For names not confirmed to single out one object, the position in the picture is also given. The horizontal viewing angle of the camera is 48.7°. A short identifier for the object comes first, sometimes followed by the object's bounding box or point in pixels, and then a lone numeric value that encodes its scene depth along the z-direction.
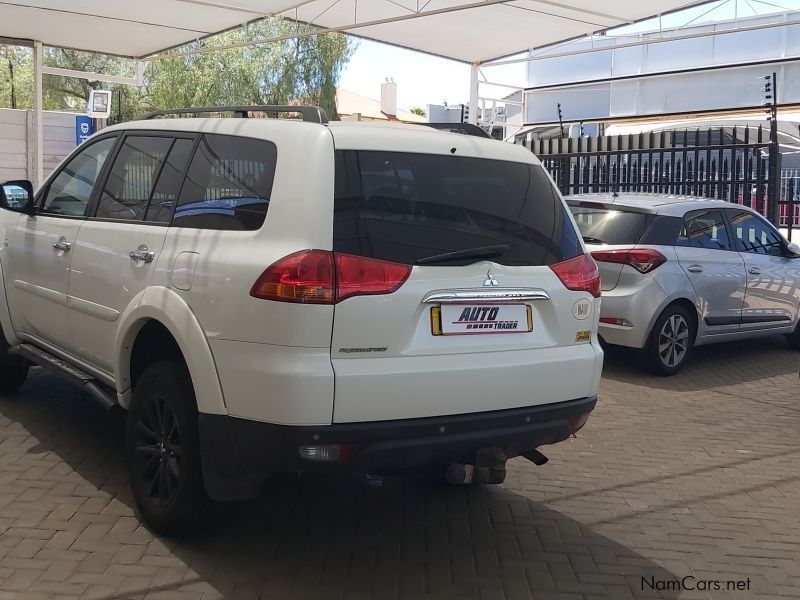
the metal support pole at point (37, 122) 15.97
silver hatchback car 7.77
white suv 3.36
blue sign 19.47
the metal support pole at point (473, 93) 17.17
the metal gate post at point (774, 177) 10.89
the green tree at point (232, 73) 38.06
